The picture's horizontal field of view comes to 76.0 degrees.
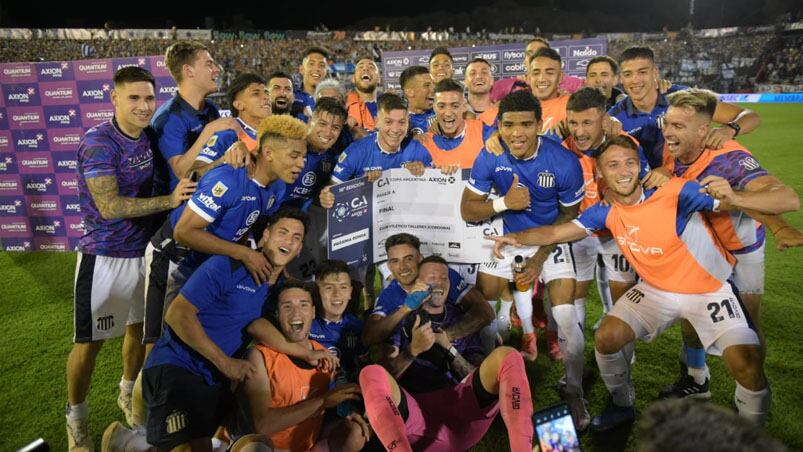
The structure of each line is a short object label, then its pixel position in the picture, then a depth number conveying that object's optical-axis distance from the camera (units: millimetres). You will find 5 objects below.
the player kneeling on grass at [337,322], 3910
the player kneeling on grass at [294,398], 3180
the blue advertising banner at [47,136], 7824
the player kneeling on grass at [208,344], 3105
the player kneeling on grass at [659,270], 3617
